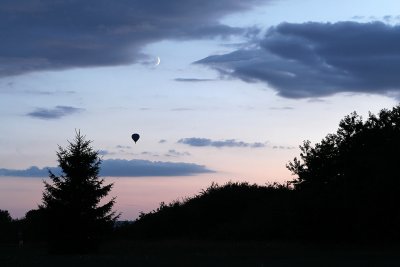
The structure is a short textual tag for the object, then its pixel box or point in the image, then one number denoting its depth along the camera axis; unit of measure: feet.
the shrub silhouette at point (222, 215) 222.28
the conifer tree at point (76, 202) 179.32
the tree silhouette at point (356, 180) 175.83
